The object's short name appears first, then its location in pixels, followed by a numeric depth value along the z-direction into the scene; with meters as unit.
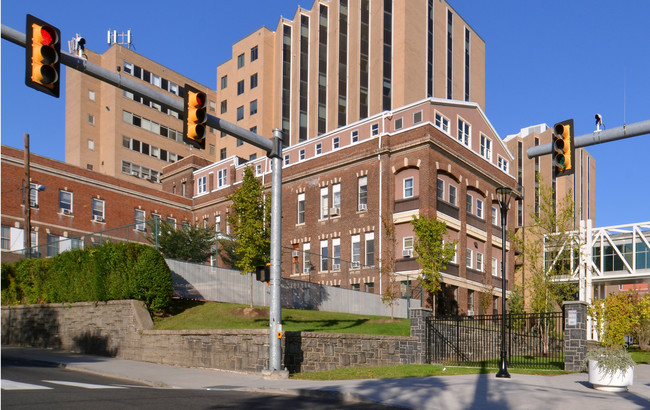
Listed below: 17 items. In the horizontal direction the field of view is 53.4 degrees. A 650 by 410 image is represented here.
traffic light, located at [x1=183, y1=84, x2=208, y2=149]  13.20
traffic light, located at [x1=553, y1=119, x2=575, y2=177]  12.80
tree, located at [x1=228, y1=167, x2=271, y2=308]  29.19
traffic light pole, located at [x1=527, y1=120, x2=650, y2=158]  12.67
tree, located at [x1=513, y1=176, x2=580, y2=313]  30.53
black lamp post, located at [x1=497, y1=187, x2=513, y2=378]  19.19
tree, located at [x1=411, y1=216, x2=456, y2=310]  35.22
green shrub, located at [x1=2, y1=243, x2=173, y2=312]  25.77
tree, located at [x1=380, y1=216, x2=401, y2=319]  38.36
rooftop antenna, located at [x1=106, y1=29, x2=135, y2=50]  87.19
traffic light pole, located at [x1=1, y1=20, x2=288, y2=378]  17.61
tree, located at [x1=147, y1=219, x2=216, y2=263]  30.12
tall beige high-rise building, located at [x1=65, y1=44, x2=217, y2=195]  76.56
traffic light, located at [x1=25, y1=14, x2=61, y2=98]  10.56
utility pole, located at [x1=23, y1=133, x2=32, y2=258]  37.03
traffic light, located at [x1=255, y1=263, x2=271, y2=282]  18.16
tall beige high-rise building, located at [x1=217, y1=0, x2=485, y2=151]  65.75
